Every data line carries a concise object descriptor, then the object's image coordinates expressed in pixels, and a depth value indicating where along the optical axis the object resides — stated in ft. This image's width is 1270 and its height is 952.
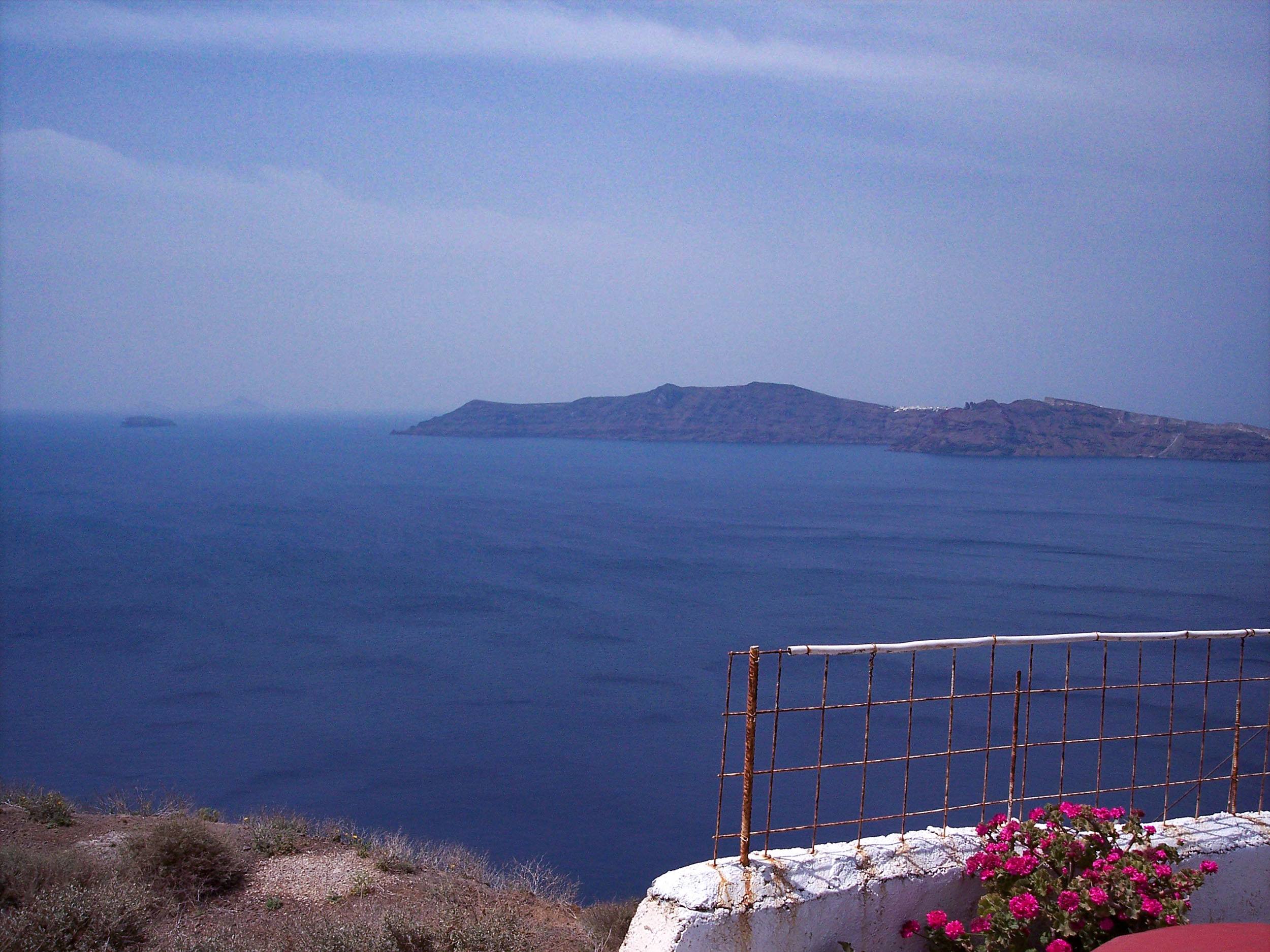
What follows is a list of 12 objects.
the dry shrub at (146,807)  27.81
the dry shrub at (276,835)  22.66
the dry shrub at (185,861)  19.56
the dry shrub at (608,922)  18.54
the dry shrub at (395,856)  22.43
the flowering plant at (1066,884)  9.90
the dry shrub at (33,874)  16.33
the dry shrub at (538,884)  25.39
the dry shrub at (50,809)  23.88
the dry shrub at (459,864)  25.04
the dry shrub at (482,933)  13.35
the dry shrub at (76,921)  12.05
